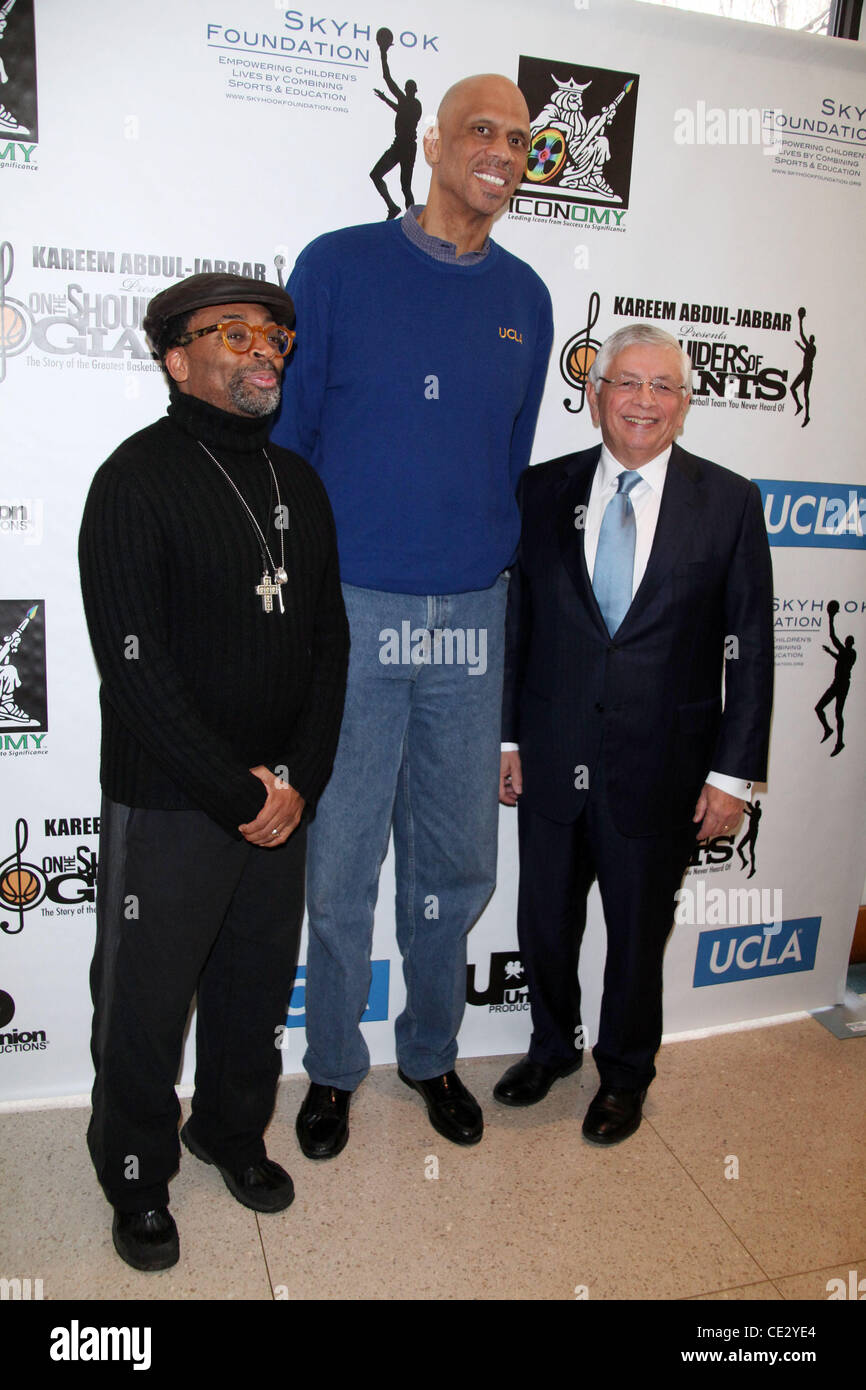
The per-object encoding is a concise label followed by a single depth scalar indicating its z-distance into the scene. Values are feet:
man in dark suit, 7.36
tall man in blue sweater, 6.83
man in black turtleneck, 5.76
